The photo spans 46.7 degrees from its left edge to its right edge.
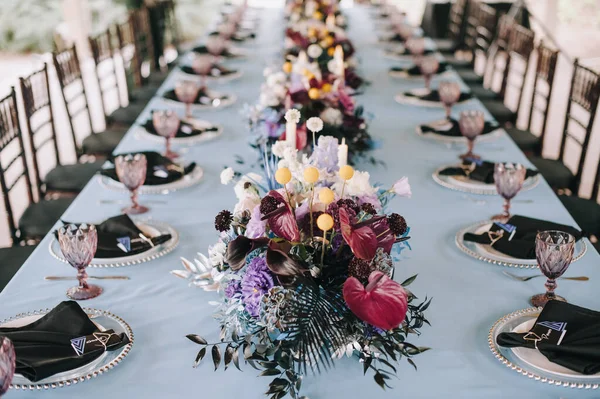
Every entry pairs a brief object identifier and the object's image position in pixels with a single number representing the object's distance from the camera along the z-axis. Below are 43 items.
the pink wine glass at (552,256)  1.46
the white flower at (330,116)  2.33
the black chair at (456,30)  5.92
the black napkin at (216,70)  3.70
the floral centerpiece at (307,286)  1.24
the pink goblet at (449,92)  2.83
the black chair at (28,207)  2.56
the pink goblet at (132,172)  1.97
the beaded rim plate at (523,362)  1.26
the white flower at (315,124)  1.62
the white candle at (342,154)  1.62
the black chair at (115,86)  3.67
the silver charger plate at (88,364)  1.25
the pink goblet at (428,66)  3.38
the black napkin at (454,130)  2.66
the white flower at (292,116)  1.70
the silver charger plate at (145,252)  1.73
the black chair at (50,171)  2.83
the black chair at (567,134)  2.85
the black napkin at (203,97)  3.17
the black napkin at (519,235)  1.74
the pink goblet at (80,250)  1.53
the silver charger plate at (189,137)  2.67
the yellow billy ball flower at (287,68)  2.65
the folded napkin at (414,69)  3.74
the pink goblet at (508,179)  1.90
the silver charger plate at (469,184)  2.16
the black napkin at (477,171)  2.21
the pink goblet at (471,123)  2.40
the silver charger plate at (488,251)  1.71
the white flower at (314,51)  3.04
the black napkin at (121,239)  1.76
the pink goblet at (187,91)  2.89
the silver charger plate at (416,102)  3.16
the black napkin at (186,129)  2.71
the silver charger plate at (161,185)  2.19
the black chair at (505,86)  3.74
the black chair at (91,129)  3.30
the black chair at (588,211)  2.61
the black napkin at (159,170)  2.23
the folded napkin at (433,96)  3.20
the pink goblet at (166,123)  2.44
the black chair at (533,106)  3.27
